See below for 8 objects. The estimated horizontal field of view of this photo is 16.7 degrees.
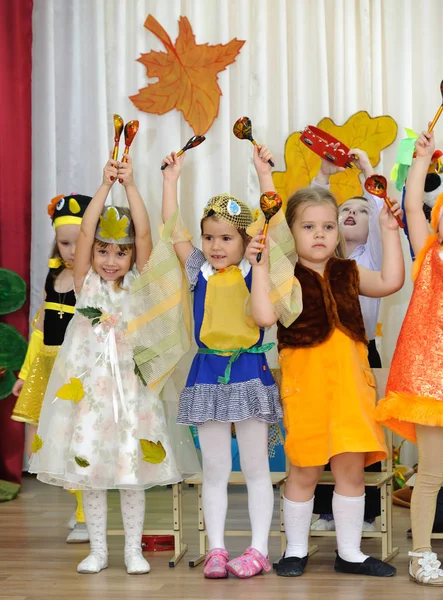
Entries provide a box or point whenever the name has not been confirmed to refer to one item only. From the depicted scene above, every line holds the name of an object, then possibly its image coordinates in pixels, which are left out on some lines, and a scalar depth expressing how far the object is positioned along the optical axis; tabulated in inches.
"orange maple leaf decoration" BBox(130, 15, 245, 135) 287.9
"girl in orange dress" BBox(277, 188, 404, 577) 172.1
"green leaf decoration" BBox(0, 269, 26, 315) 266.2
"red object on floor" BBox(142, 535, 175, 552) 199.5
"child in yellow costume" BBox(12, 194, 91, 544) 219.7
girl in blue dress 173.2
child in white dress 178.3
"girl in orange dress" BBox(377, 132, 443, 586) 165.2
